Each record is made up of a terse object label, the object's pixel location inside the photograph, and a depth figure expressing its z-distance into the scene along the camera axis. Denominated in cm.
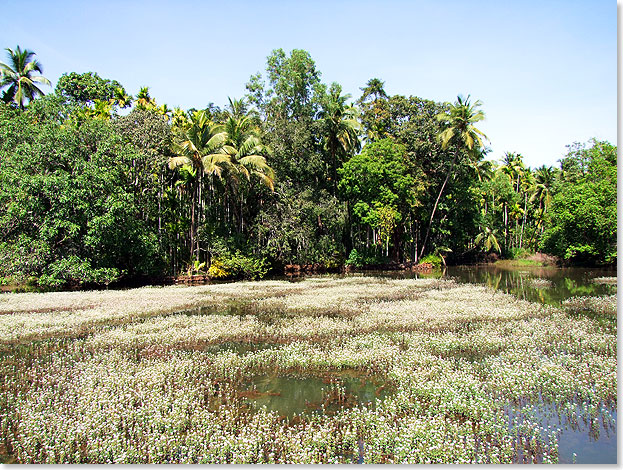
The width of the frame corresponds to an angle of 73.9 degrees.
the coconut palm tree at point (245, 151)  3497
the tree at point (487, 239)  5500
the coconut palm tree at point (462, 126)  4209
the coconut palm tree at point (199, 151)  3316
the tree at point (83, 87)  5641
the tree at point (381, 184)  4122
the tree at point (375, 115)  4814
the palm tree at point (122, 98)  4988
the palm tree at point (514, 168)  6712
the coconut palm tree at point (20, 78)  4091
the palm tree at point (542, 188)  6303
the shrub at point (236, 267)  3467
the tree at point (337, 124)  4303
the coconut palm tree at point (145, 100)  4377
